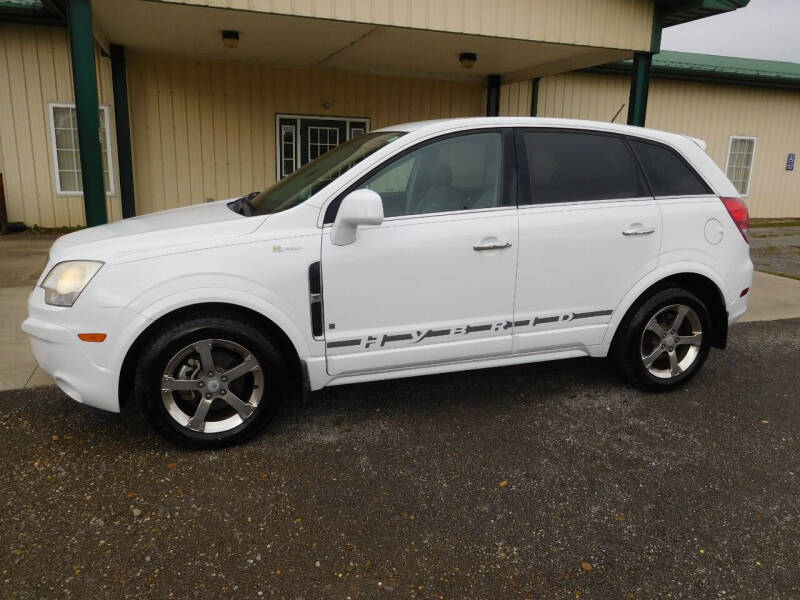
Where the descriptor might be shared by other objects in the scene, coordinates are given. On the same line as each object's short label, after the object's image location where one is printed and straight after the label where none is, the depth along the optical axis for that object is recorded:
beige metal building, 7.67
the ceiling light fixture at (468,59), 10.21
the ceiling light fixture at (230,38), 8.82
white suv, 3.33
